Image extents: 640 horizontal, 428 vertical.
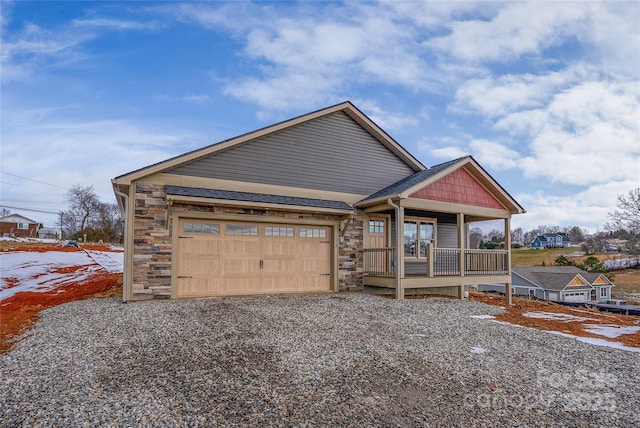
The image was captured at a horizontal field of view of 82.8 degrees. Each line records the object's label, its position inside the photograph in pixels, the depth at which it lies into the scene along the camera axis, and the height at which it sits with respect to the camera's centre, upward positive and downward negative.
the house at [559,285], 26.02 -3.37
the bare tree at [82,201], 47.56 +4.24
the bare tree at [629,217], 27.11 +1.79
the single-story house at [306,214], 9.25 +0.66
